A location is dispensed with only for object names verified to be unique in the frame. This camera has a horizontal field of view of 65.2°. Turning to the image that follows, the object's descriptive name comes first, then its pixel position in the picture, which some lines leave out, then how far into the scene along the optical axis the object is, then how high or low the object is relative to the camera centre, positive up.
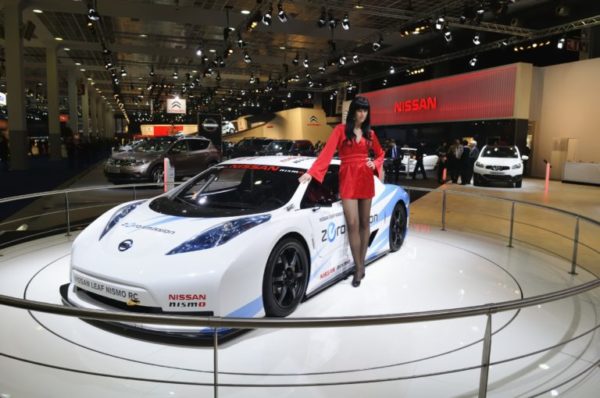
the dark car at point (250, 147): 21.83 -0.51
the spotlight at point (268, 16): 13.91 +3.57
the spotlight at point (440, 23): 14.30 +3.60
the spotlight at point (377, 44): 17.66 +3.57
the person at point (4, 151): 20.57 -0.92
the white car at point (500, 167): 15.15 -0.79
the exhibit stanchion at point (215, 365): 2.06 -1.01
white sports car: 3.02 -0.82
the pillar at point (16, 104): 17.41 +1.00
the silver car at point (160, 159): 13.01 -0.71
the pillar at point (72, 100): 29.94 +2.01
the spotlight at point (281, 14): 13.41 +3.52
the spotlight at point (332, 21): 14.70 +3.66
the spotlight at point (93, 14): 13.48 +3.39
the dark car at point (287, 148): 20.59 -0.50
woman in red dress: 4.45 -0.29
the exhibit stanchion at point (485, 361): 2.21 -1.03
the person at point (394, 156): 14.95 -0.51
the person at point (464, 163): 15.64 -0.70
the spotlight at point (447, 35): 15.26 +3.44
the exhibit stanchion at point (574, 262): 5.32 -1.33
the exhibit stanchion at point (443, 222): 7.49 -1.30
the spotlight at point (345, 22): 14.64 +3.66
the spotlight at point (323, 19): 14.32 +3.64
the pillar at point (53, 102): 23.25 +1.48
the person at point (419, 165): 17.70 -0.91
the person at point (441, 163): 16.34 -0.74
